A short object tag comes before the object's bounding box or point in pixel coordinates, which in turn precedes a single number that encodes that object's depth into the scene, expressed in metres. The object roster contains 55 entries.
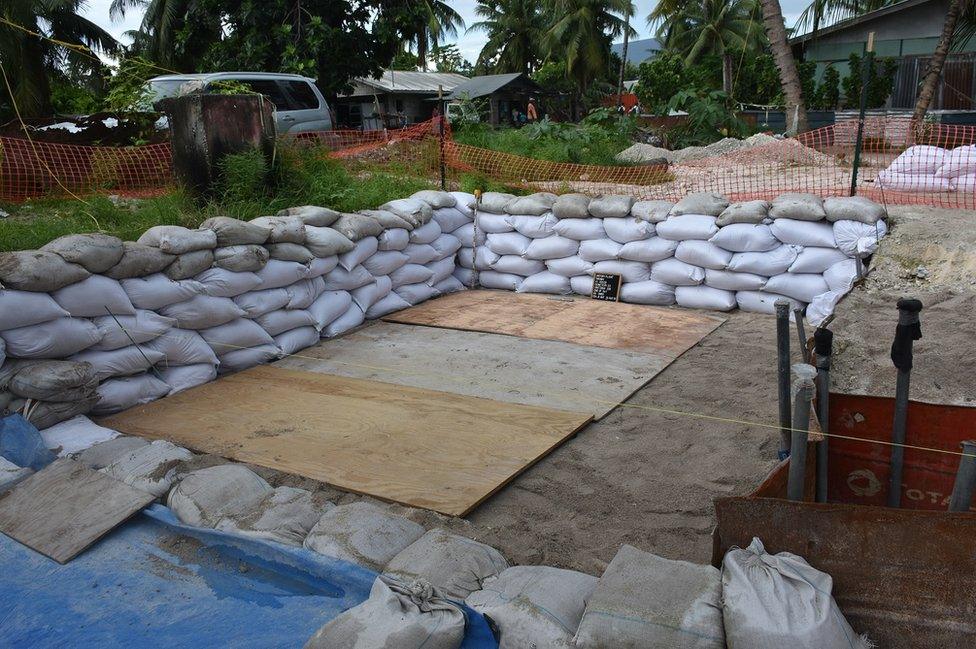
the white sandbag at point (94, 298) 3.88
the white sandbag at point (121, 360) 3.99
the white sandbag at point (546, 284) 6.63
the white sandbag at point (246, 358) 4.79
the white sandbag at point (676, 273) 6.02
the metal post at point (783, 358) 2.54
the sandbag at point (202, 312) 4.42
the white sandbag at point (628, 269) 6.30
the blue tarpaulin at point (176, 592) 2.17
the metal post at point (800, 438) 2.16
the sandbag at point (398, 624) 1.86
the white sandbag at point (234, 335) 4.67
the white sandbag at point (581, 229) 6.32
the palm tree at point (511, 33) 31.94
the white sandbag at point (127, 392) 4.04
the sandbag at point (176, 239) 4.36
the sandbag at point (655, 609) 1.73
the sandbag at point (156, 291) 4.20
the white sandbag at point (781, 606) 1.66
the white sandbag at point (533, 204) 6.49
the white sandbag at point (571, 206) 6.32
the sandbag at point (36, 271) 3.68
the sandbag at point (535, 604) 1.88
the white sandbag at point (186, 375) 4.40
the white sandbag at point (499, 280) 6.87
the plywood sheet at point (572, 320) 5.37
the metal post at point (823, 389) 2.57
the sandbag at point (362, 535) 2.37
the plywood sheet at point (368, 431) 3.28
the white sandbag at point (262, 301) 4.84
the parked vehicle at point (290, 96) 8.51
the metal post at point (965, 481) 1.93
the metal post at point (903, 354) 2.30
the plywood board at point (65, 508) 2.63
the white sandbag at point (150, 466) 2.92
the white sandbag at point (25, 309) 3.62
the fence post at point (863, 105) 5.78
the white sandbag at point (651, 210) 6.04
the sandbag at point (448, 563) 2.18
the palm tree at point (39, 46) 15.66
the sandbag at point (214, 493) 2.68
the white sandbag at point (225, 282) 4.58
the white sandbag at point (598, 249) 6.28
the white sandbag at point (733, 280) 5.79
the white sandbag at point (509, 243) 6.66
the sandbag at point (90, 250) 3.91
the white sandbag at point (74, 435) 3.44
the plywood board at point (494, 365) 4.38
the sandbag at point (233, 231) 4.69
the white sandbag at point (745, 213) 5.68
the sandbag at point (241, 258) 4.65
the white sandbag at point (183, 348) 4.36
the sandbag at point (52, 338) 3.68
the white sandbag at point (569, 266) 6.48
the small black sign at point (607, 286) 6.38
